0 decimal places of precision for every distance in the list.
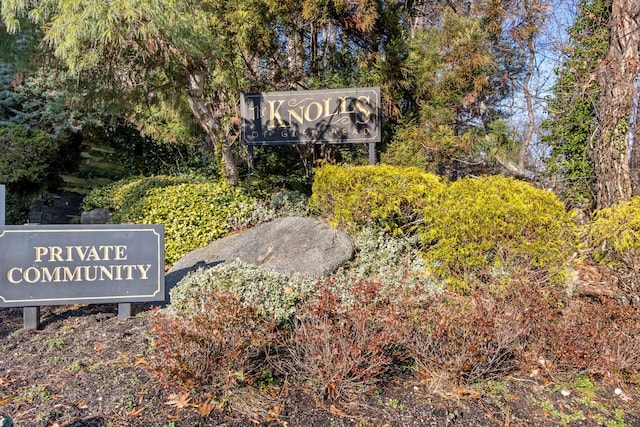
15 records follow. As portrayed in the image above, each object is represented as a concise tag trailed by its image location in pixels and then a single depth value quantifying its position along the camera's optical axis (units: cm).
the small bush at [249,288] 333
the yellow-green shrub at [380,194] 484
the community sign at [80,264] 390
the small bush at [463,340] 296
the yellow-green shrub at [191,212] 625
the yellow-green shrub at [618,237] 365
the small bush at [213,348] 267
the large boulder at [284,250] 473
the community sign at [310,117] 684
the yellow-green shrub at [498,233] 404
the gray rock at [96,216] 799
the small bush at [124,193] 732
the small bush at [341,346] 278
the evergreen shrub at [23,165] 819
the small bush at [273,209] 643
